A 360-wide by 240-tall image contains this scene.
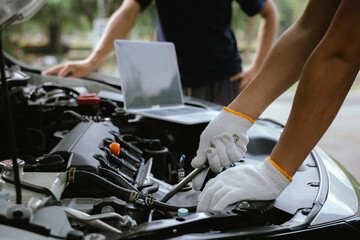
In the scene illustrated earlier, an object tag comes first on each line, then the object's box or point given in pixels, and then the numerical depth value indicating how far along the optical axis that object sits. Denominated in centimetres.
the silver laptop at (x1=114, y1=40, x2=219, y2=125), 224
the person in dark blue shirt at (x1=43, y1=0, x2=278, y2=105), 283
